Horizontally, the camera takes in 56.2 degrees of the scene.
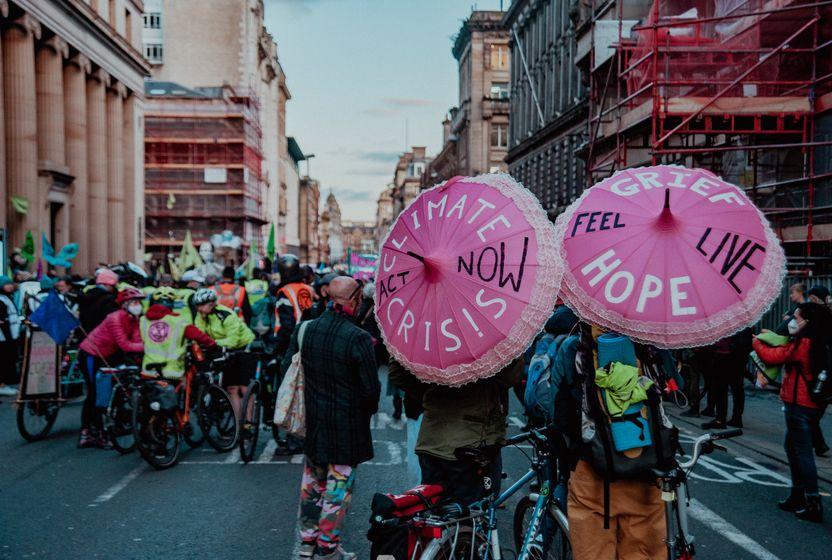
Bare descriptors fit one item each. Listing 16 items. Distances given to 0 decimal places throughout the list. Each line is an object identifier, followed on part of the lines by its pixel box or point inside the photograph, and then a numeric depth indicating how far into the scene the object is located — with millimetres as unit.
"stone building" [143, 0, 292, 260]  64688
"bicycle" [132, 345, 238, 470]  8055
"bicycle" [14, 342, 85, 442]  9508
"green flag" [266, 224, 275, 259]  29445
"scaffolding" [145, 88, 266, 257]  64250
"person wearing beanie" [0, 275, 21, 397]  13766
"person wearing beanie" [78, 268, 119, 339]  10109
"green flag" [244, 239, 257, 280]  21098
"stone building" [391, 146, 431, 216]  161125
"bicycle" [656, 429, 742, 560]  3828
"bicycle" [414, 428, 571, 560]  3813
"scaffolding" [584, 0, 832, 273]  14531
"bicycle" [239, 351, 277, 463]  8516
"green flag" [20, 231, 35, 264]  21266
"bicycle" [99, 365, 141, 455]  8734
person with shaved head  5070
